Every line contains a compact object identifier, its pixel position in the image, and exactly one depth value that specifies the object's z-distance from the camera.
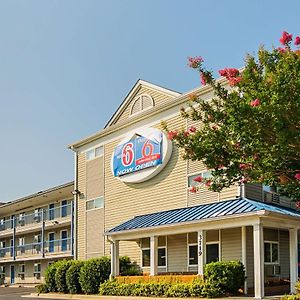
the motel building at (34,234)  42.44
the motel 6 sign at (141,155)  27.88
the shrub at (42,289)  31.16
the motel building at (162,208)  22.16
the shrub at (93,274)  27.53
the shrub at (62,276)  29.77
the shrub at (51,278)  30.78
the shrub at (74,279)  28.63
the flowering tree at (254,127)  11.48
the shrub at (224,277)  21.00
